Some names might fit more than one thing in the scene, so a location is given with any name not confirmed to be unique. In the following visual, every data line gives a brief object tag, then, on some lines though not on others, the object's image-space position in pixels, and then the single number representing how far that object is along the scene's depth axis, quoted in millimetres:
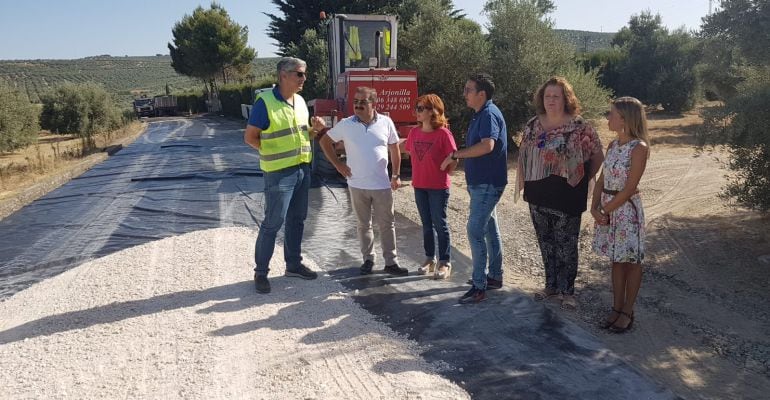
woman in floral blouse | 3869
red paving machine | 10047
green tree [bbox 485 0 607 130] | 13125
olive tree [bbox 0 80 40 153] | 16875
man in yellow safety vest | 4254
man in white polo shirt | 4535
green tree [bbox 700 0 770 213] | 5332
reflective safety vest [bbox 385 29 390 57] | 11438
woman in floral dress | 3617
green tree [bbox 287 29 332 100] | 19516
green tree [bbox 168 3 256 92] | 45750
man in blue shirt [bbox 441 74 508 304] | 4039
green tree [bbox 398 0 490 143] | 13312
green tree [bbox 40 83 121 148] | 24344
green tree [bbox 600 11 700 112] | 21984
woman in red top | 4426
